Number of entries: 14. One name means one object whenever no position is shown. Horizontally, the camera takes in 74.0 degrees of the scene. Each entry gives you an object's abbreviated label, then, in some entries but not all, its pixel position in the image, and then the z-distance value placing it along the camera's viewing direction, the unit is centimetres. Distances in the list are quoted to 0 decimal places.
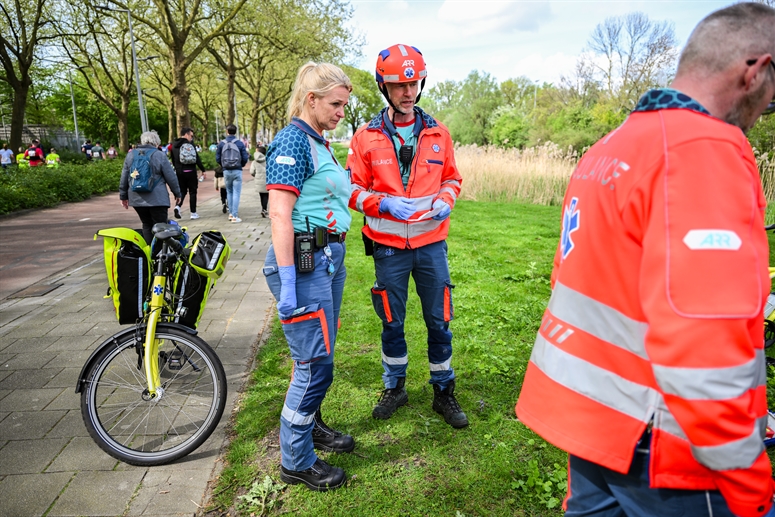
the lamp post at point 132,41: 1871
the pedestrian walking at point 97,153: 3031
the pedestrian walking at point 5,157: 2097
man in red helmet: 303
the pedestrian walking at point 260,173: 1131
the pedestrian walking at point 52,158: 2269
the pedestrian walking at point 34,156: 2186
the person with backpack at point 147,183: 678
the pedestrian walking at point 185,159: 1070
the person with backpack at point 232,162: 1066
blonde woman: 236
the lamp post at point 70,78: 3439
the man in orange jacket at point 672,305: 102
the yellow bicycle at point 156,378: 283
